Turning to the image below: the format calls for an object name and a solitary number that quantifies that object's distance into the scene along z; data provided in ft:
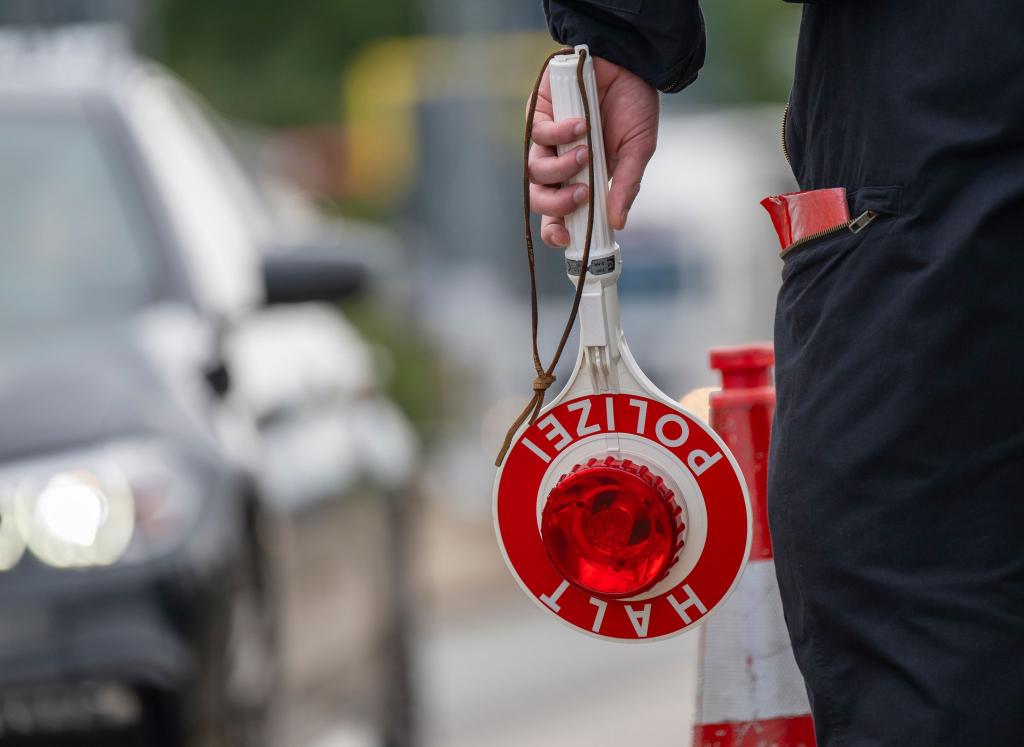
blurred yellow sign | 95.71
